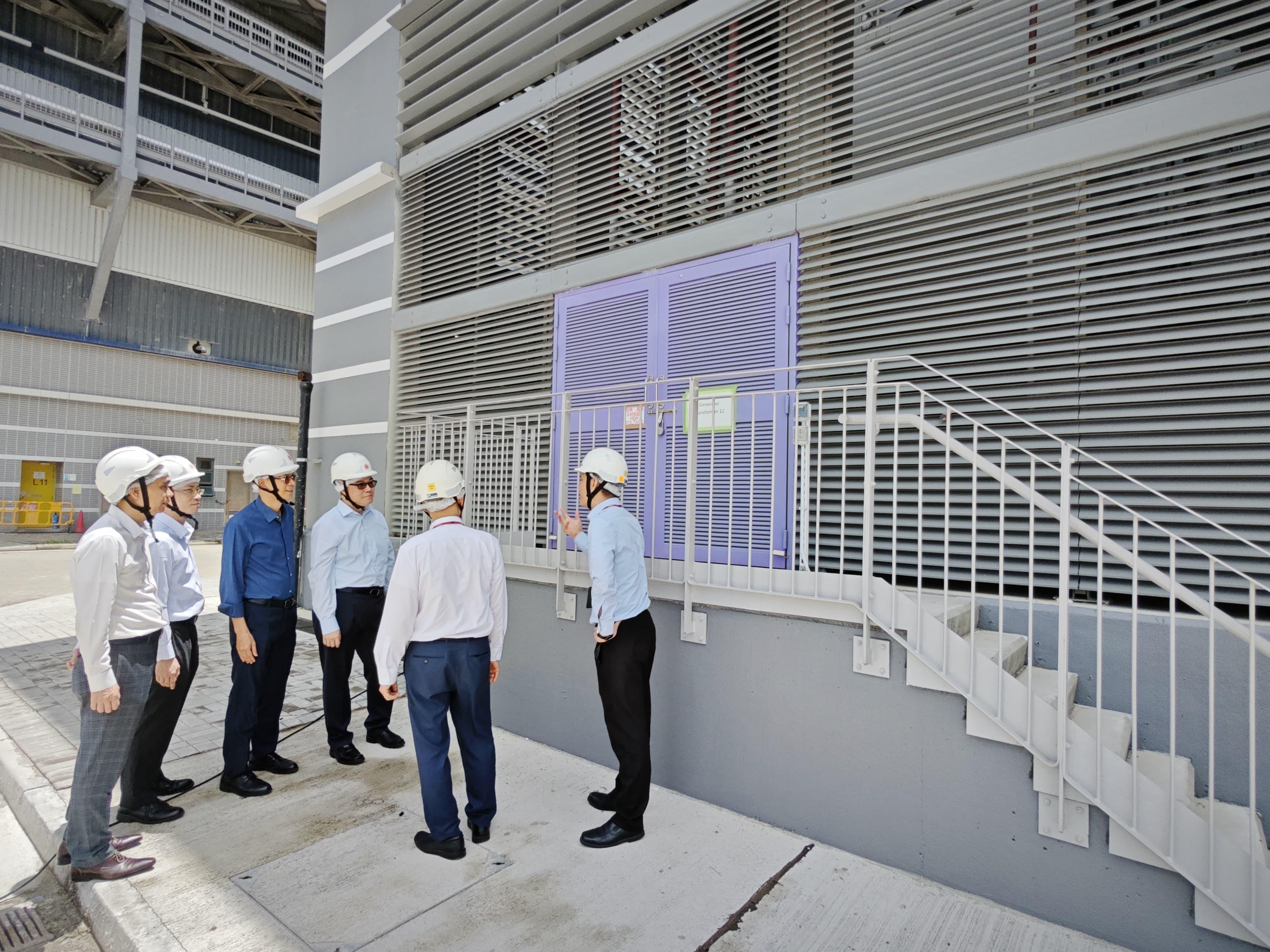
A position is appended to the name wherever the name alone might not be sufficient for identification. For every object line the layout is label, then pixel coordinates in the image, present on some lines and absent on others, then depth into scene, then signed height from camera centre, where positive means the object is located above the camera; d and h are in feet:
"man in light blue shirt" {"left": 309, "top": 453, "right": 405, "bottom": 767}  15.47 -1.94
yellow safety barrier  68.39 -3.26
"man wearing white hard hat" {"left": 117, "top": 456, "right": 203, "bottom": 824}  12.68 -3.04
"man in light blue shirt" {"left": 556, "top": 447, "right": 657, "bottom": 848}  12.14 -2.69
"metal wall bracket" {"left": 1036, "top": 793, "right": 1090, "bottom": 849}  9.54 -4.36
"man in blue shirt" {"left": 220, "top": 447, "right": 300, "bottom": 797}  13.94 -2.55
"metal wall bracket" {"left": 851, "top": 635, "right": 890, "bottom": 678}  11.42 -2.55
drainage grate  9.85 -6.57
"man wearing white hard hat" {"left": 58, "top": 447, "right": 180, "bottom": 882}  10.44 -2.57
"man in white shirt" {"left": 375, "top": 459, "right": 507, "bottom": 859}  11.36 -2.71
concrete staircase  8.48 -3.57
